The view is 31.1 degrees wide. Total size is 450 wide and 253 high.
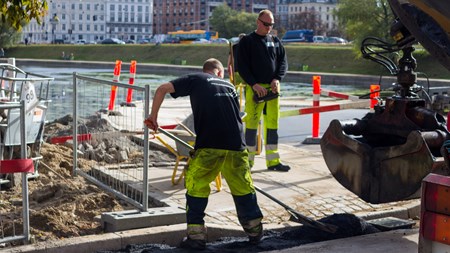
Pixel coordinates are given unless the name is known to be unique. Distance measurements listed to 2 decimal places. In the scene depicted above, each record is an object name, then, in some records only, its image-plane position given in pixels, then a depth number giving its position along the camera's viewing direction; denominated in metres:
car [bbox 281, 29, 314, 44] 116.89
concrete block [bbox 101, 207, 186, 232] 7.36
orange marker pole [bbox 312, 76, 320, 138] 14.40
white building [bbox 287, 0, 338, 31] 172.50
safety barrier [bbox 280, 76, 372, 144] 13.63
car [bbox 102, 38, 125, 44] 115.81
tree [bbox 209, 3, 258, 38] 125.67
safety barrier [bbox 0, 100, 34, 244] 6.88
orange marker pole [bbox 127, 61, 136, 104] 20.11
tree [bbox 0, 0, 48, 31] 7.91
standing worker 10.32
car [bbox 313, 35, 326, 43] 112.31
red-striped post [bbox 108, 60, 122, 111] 14.59
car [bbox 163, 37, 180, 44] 124.24
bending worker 6.94
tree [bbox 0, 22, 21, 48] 79.19
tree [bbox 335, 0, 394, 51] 56.25
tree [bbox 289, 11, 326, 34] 142.12
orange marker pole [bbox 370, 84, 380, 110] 13.91
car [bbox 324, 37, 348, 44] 105.51
